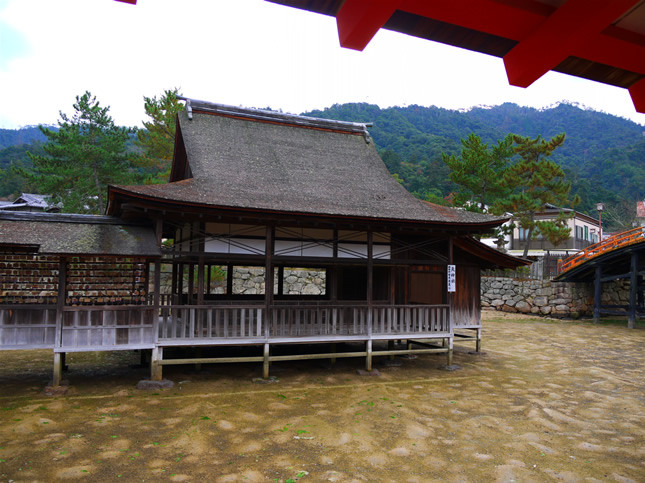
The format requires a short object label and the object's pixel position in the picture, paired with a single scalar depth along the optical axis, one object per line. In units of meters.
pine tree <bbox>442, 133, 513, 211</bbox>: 28.25
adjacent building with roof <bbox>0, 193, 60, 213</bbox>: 34.56
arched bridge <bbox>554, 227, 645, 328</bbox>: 23.70
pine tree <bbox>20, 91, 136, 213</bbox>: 28.25
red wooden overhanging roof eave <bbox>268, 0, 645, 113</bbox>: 2.24
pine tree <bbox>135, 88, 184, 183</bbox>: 31.70
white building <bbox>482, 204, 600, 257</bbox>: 40.31
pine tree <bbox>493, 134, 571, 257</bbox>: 27.83
